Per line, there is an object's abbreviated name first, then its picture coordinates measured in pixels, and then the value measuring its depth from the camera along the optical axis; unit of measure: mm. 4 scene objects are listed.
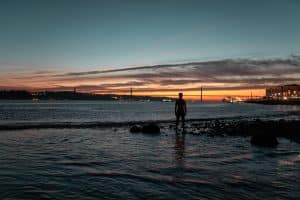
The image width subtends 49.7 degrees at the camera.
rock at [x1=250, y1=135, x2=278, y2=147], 16391
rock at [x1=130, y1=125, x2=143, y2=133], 23531
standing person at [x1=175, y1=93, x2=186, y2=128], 23828
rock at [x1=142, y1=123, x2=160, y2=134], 22825
